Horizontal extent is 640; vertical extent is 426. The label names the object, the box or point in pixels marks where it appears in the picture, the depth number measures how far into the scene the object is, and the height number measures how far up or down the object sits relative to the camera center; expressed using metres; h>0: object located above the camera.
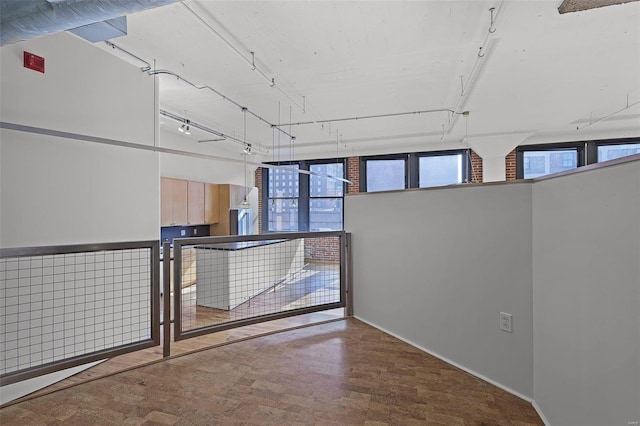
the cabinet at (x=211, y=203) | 6.79 +0.30
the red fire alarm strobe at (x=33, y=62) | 2.11 +1.09
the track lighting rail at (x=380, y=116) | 5.12 +1.77
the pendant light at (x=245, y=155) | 5.44 +1.38
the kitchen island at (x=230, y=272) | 3.90 -0.75
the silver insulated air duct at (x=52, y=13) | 1.41 +0.96
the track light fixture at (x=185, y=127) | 5.27 +1.57
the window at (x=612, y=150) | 6.56 +1.41
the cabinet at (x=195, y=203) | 6.25 +0.27
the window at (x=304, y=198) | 8.59 +0.50
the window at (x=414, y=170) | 7.56 +1.18
